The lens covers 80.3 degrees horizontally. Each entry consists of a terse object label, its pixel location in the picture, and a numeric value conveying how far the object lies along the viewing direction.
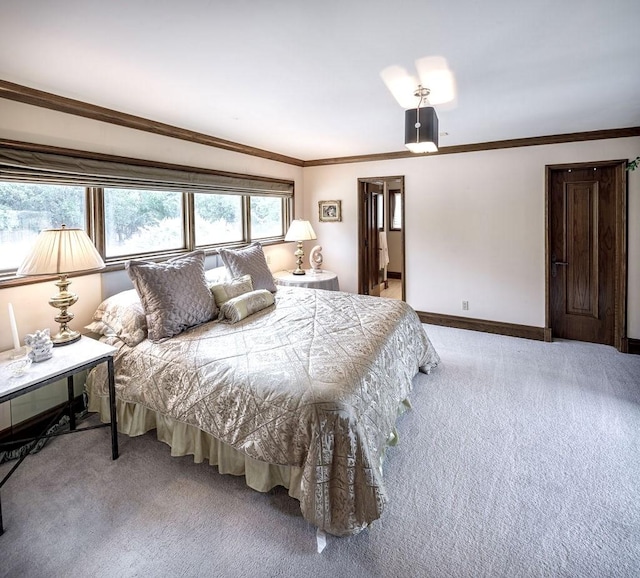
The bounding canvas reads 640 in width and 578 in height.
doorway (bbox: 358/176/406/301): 5.50
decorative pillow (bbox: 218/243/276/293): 3.59
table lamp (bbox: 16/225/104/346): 2.20
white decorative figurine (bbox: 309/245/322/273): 5.13
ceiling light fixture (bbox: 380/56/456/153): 2.33
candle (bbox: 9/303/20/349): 2.16
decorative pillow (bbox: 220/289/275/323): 2.91
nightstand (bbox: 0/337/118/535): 1.88
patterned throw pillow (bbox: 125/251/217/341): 2.58
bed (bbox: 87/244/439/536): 1.71
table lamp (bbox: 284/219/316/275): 4.84
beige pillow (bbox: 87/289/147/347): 2.58
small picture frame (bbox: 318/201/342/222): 5.61
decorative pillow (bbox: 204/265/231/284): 3.50
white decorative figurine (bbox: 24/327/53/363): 2.13
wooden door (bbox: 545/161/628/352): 4.00
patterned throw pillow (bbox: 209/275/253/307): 3.10
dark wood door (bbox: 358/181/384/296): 5.59
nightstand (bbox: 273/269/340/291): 4.54
